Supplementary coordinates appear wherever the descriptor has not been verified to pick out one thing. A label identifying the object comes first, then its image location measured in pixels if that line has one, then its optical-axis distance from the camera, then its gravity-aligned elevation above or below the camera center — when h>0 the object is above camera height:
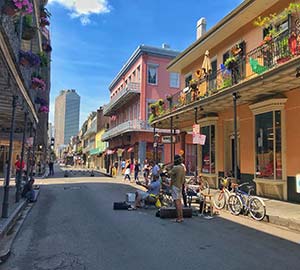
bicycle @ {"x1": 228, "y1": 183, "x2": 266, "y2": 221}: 7.60 -1.42
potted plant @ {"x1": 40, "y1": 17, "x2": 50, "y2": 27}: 12.23 +6.33
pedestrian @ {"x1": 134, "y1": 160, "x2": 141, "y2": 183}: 20.46 -1.21
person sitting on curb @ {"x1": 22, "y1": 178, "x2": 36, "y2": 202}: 10.64 -1.56
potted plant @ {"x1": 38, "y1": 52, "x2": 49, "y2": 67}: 10.38 +3.88
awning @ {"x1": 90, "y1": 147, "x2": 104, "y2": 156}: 46.40 +1.00
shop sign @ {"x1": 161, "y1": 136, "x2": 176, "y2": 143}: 15.58 +1.11
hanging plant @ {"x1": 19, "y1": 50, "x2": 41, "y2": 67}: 7.47 +2.79
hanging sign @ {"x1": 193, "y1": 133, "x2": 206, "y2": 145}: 10.82 +0.82
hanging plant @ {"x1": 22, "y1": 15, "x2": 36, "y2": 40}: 8.03 +3.97
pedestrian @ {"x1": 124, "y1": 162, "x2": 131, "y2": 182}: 20.76 -1.20
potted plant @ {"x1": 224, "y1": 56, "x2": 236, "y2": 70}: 10.42 +3.89
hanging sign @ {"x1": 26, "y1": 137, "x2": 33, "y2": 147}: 14.30 +0.76
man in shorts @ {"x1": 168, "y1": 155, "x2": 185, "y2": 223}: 7.38 -0.72
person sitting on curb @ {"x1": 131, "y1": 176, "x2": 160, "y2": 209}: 9.11 -1.35
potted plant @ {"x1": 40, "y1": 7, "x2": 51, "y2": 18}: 12.33 +6.82
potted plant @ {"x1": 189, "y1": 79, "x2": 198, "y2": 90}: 13.76 +3.94
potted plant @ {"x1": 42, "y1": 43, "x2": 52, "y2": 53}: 12.89 +5.38
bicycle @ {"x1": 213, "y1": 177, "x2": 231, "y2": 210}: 9.01 -1.32
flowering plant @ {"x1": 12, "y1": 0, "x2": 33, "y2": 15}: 5.27 +3.15
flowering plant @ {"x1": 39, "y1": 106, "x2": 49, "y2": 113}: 13.64 +2.47
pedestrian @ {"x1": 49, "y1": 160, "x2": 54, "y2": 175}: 28.90 -1.45
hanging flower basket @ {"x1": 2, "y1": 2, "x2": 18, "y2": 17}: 5.25 +2.98
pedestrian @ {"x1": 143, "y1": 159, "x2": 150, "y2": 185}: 17.22 -1.02
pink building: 26.83 +6.97
